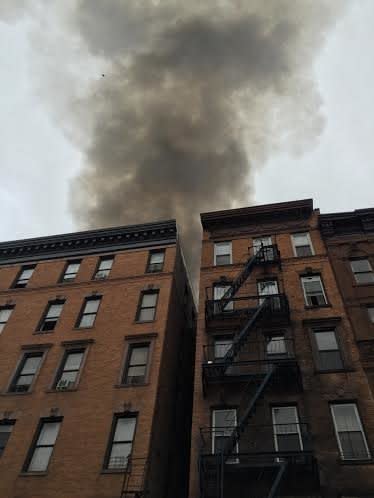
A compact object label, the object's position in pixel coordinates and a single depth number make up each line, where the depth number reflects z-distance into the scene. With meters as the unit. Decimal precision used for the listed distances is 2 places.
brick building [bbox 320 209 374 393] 19.05
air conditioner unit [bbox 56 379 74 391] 19.46
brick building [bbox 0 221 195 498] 16.44
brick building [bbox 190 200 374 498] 14.68
